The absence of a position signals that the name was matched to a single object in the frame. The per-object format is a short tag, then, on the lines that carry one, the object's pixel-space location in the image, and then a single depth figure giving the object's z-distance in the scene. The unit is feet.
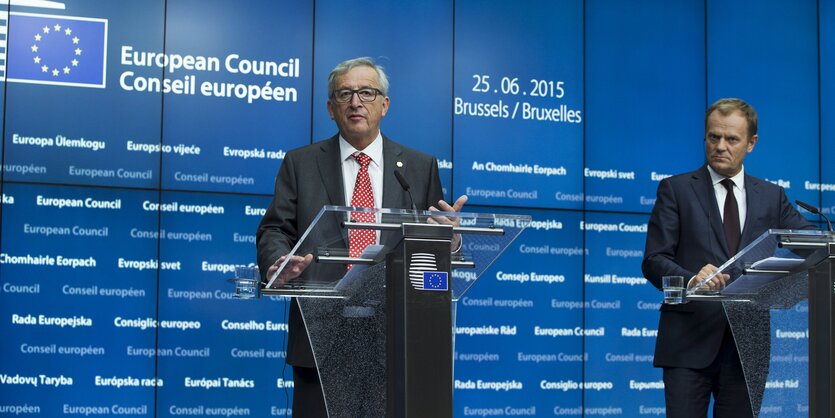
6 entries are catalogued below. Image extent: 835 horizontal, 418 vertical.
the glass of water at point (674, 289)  11.23
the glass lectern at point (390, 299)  8.69
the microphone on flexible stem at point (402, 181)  9.66
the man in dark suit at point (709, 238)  12.93
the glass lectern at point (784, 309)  9.66
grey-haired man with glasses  11.62
